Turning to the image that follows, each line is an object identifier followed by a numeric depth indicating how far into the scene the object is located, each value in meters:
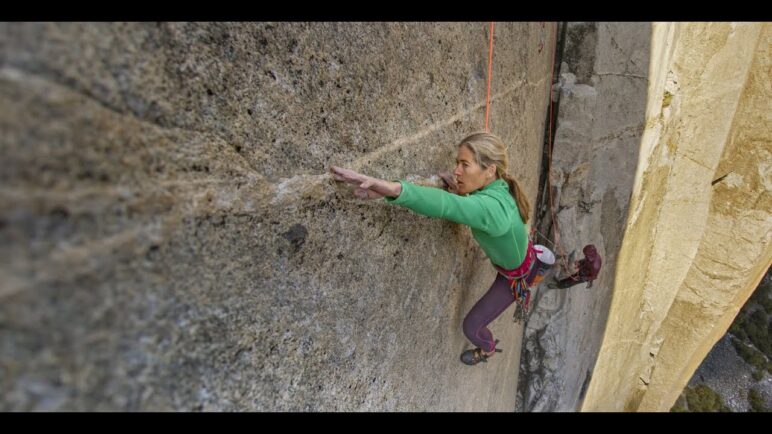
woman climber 1.08
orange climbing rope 1.75
